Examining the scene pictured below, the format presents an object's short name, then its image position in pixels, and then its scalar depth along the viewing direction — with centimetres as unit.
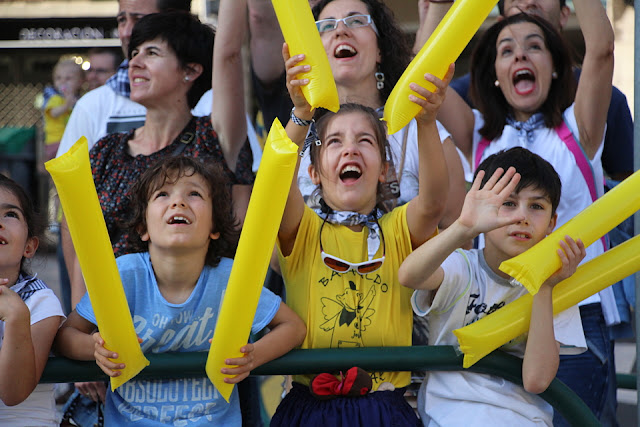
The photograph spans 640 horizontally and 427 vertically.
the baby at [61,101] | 1447
